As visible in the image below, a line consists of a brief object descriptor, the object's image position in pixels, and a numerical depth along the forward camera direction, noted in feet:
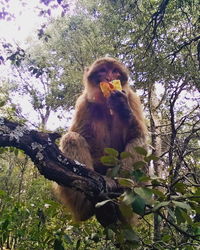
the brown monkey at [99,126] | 2.20
